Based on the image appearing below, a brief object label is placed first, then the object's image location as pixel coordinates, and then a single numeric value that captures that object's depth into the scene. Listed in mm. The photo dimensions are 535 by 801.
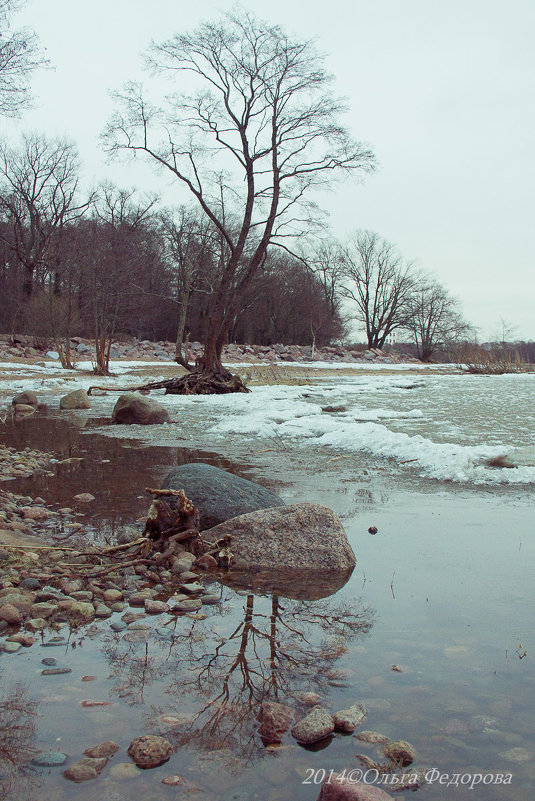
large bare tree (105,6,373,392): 17594
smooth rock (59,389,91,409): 13523
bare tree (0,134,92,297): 42000
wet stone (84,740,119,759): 1793
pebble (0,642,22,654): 2457
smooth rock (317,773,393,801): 1546
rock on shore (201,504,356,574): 3586
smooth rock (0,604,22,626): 2719
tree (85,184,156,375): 24938
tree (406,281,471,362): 61281
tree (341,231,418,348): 62906
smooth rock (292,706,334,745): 1886
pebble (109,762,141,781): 1709
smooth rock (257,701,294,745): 1902
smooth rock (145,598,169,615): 2904
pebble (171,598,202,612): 2934
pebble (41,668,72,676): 2277
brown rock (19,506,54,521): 4520
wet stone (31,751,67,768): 1751
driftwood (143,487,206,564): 3715
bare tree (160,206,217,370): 40344
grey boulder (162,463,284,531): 4363
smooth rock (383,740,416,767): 1785
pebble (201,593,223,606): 3023
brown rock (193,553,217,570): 3558
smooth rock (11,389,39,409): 13672
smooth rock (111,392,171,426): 10844
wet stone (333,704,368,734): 1941
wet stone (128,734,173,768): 1765
